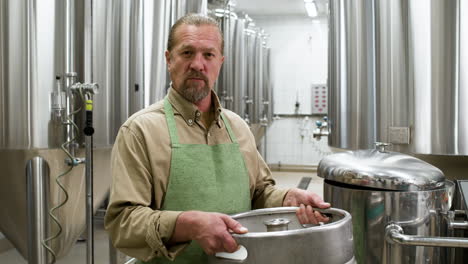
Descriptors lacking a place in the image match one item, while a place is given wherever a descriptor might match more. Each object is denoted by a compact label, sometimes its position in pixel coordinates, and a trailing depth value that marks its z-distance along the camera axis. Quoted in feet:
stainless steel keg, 2.96
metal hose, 7.07
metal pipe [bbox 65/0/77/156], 7.13
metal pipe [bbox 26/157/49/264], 6.83
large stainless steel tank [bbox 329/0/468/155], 7.30
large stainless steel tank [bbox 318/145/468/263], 5.97
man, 3.68
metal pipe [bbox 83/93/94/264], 7.23
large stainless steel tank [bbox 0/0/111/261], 6.64
